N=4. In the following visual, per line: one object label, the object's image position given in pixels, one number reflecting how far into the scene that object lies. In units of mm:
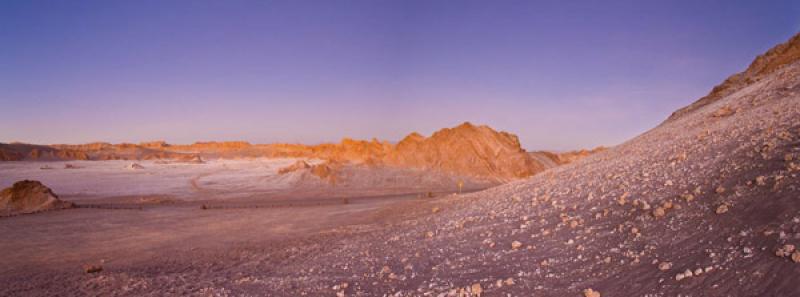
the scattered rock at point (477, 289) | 5782
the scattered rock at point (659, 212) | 6469
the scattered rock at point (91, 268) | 11141
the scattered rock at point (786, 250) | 4047
